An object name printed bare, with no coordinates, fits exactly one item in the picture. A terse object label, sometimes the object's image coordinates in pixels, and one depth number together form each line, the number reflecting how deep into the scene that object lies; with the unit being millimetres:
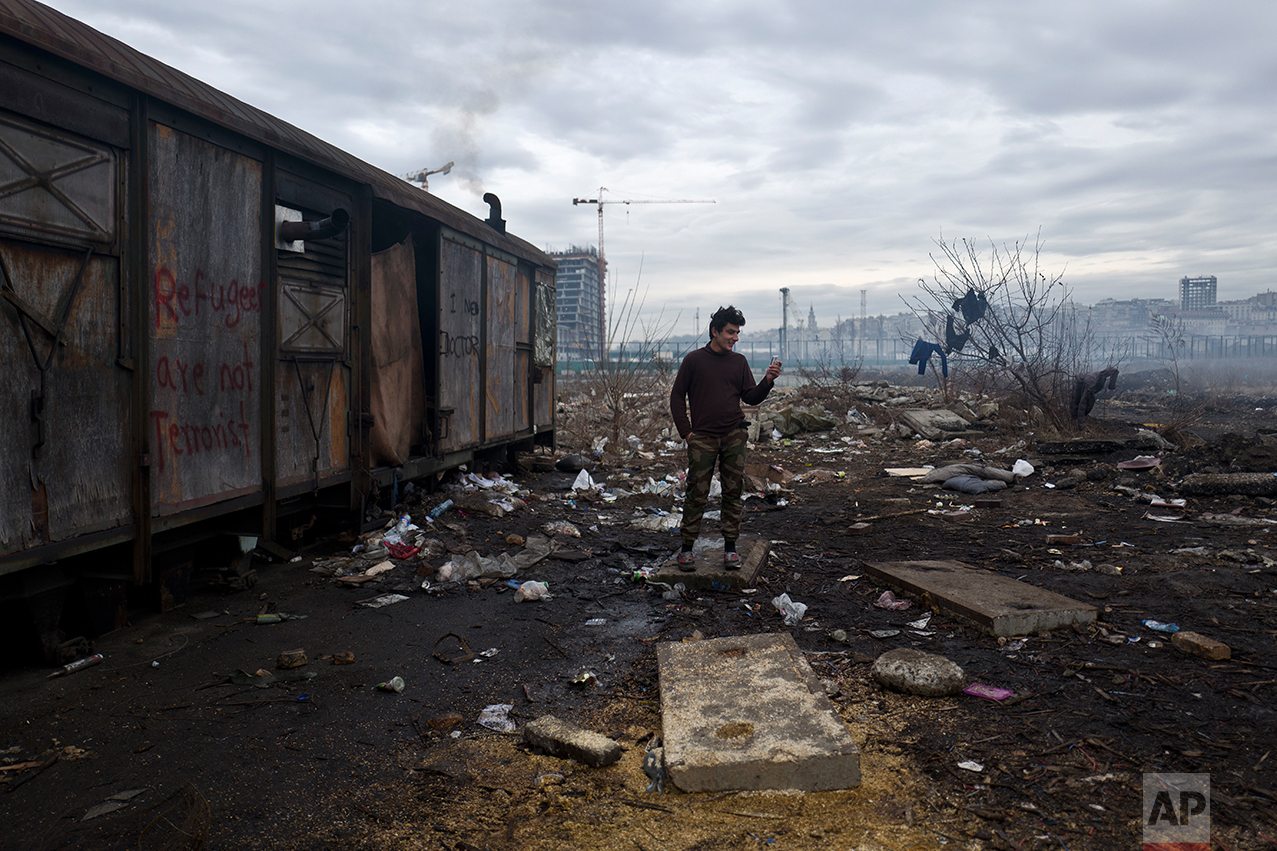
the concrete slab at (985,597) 3828
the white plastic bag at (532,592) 4832
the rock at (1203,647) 3375
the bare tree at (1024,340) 11906
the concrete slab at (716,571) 4879
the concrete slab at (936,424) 12941
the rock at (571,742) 2662
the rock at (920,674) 3160
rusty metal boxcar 3230
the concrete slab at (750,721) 2463
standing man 5012
